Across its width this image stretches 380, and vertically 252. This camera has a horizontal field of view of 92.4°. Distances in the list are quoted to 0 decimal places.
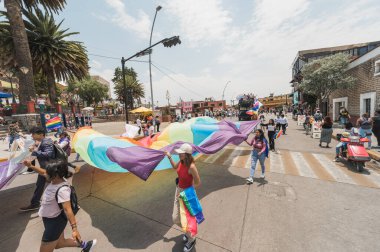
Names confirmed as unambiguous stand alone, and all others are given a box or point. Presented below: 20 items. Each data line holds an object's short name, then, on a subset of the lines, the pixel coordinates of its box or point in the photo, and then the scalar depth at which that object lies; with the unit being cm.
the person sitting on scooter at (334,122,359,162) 704
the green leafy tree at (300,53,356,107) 1698
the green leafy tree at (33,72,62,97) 4119
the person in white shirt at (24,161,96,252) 246
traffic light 1110
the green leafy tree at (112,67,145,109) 4644
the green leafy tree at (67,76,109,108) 4828
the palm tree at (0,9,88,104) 2247
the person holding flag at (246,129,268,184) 580
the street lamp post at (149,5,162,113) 1338
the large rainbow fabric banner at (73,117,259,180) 385
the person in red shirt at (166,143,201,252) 311
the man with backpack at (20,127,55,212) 404
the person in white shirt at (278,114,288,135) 1441
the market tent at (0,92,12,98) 2597
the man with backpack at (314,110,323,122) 1416
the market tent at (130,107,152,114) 2460
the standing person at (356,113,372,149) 853
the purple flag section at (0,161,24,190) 374
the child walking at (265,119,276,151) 988
